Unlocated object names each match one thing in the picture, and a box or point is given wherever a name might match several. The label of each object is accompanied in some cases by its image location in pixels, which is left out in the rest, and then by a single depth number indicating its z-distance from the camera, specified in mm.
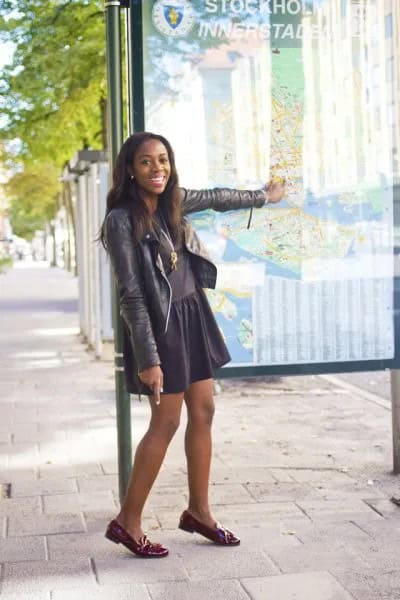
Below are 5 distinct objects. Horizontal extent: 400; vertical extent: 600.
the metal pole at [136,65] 5320
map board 5449
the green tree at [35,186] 47688
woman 4574
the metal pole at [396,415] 6215
